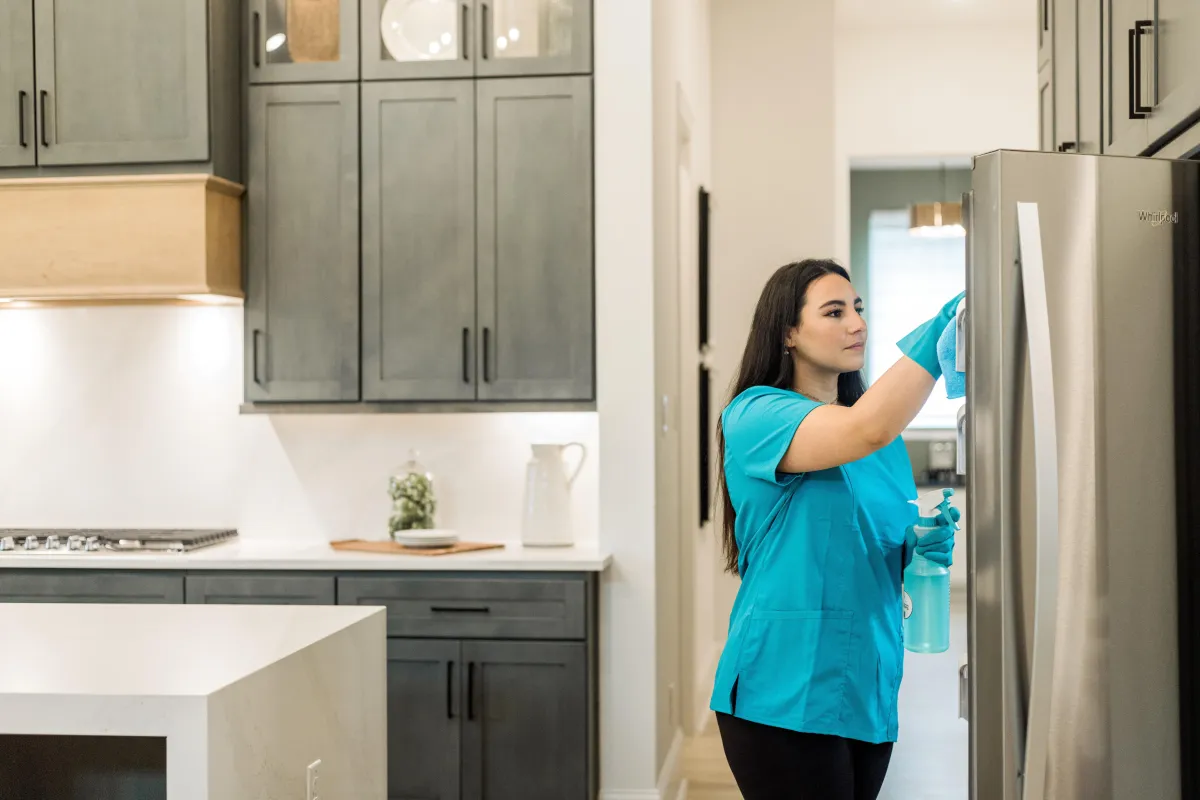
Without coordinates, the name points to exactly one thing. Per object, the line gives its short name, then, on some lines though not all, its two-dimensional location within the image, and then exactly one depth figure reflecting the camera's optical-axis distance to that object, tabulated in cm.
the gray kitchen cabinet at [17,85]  371
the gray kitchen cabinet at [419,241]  366
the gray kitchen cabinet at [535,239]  360
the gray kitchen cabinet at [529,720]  337
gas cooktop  362
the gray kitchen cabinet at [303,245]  371
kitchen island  162
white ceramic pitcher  365
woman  194
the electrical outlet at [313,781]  195
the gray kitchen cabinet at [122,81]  363
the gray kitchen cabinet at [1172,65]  153
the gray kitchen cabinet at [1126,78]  175
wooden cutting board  356
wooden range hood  359
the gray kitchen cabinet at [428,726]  340
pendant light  735
